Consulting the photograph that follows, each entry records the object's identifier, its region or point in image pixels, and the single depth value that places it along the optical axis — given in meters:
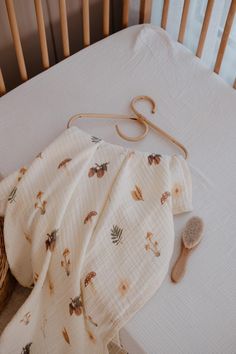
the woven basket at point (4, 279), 1.09
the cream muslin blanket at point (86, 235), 0.94
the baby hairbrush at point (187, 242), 0.99
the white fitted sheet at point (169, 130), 0.94
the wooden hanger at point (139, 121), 1.19
